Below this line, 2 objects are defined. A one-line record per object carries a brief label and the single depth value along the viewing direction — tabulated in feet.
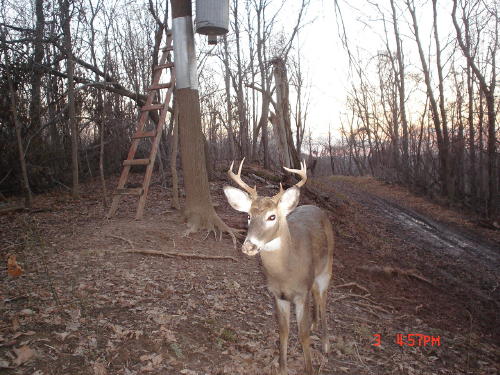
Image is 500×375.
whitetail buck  11.99
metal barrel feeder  21.71
